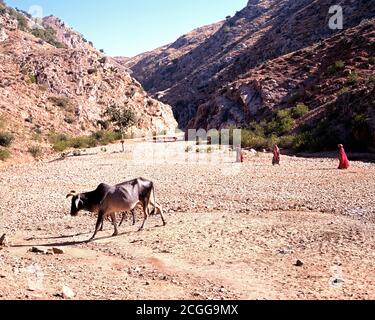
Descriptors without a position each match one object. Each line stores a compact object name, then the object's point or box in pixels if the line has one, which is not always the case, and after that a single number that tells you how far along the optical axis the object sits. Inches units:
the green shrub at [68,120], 2153.1
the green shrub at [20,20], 3248.0
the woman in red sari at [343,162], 871.1
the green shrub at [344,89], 1588.6
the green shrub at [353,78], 1664.2
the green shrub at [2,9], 3132.4
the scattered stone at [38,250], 405.5
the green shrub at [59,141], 1706.4
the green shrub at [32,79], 2286.8
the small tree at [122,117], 1791.3
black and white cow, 465.1
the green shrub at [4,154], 1337.4
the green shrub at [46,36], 3386.1
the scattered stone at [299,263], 349.7
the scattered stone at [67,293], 281.9
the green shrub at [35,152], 1508.4
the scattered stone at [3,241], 442.9
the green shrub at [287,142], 1368.1
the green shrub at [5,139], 1446.6
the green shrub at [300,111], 1642.5
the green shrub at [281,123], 1561.3
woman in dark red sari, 1015.6
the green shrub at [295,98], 1829.5
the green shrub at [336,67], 1831.9
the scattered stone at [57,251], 403.9
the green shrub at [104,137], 1973.3
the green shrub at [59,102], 2255.2
